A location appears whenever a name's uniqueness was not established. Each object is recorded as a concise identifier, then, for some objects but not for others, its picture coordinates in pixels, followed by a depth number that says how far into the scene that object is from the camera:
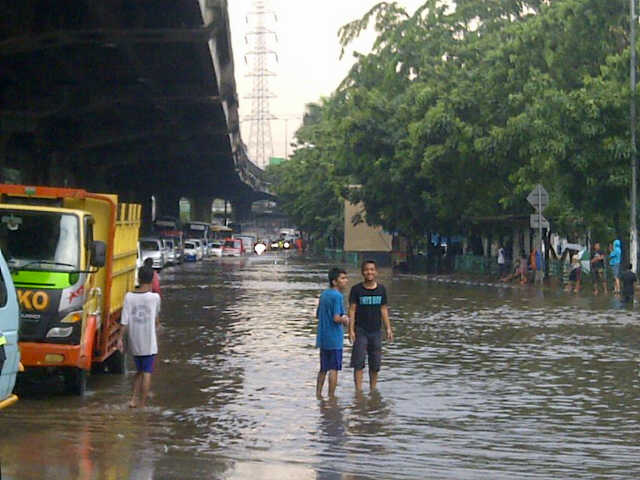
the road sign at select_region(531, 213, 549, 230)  41.77
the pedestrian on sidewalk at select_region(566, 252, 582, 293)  41.59
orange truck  13.69
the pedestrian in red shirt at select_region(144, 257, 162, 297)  21.05
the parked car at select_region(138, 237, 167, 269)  65.06
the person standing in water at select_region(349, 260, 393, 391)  14.79
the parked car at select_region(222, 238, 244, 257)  120.81
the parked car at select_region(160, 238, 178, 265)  76.69
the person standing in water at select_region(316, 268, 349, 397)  14.20
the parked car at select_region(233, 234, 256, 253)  148.64
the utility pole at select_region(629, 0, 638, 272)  40.26
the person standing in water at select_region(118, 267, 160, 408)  13.38
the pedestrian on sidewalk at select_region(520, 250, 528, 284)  48.72
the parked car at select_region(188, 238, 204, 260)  97.62
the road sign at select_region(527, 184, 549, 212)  41.56
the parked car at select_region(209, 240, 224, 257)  114.94
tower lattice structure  160.40
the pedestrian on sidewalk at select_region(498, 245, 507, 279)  53.97
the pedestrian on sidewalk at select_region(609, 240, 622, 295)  39.53
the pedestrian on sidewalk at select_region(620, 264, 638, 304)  33.62
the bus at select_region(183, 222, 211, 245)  113.25
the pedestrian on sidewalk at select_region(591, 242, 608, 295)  40.54
